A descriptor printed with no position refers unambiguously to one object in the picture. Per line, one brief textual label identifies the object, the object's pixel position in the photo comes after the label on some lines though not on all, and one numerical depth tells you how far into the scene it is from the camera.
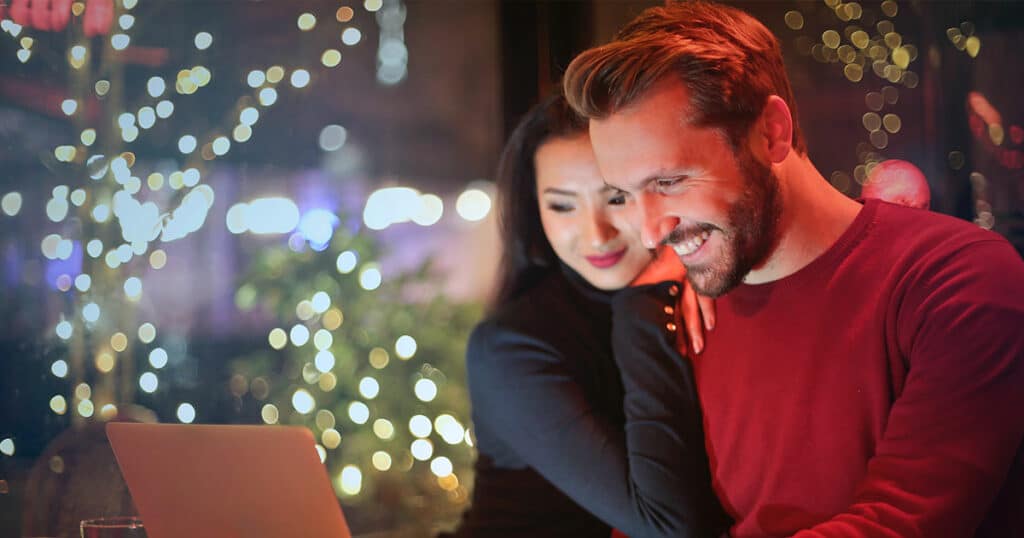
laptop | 1.50
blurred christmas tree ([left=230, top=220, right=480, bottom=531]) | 2.73
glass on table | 1.58
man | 1.45
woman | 1.87
